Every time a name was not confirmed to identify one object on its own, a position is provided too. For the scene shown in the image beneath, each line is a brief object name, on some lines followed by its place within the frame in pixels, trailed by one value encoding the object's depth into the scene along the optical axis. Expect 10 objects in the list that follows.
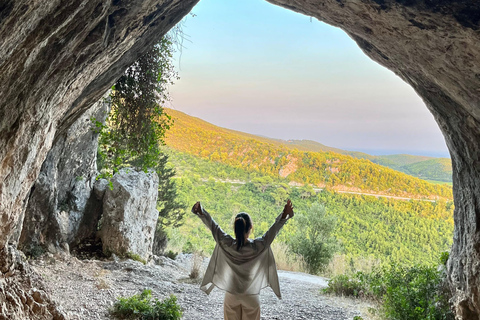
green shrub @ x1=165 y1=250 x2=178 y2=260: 10.85
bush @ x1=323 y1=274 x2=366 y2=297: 7.25
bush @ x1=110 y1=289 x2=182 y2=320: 4.04
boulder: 7.51
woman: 3.14
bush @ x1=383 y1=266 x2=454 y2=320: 3.90
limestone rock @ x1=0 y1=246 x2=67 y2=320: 3.00
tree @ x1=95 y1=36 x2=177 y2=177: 5.68
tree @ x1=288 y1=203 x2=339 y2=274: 12.16
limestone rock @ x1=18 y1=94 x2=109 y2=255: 6.04
